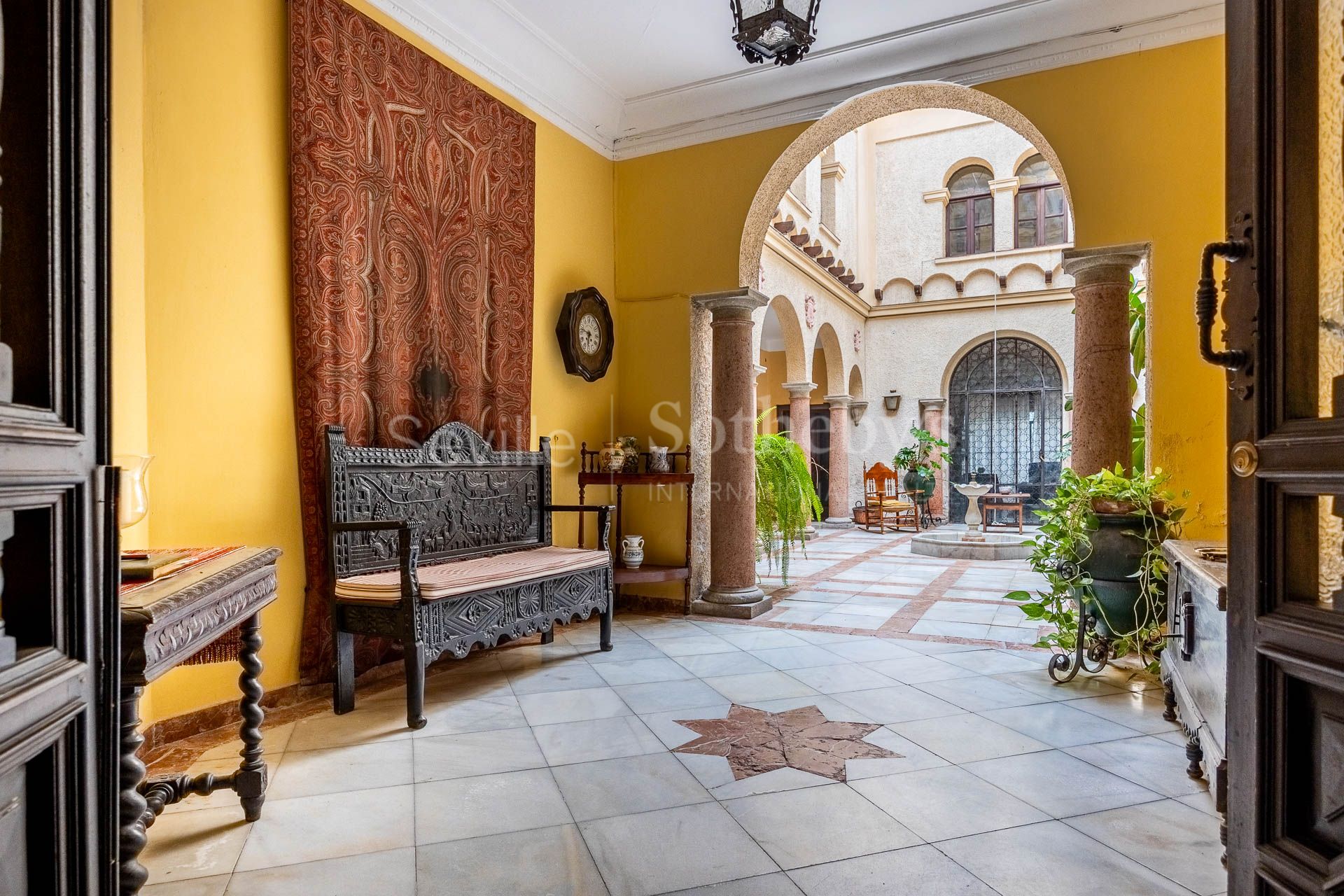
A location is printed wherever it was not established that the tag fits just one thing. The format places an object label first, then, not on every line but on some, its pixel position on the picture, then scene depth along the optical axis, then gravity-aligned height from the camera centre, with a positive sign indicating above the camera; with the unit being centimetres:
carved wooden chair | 1146 -96
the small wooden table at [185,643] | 138 -42
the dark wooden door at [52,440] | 80 +1
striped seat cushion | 304 -59
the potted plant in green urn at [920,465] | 1155 -37
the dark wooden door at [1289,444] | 97 -1
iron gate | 1322 +40
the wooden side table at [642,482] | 487 -25
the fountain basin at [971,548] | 855 -124
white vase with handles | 511 -73
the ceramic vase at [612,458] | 500 -9
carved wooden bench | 301 -54
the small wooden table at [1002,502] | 1084 -93
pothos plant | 337 -48
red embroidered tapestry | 321 +96
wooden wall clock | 487 +74
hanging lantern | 277 +156
